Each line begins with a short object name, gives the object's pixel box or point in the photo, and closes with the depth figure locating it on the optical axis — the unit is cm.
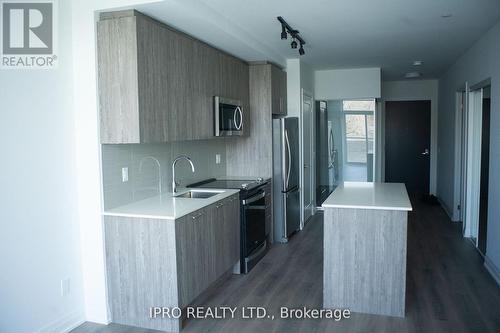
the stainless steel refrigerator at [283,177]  540
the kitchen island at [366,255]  330
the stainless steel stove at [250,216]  438
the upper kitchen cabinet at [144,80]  308
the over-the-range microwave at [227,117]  439
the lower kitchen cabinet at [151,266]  306
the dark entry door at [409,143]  898
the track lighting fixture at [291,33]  397
